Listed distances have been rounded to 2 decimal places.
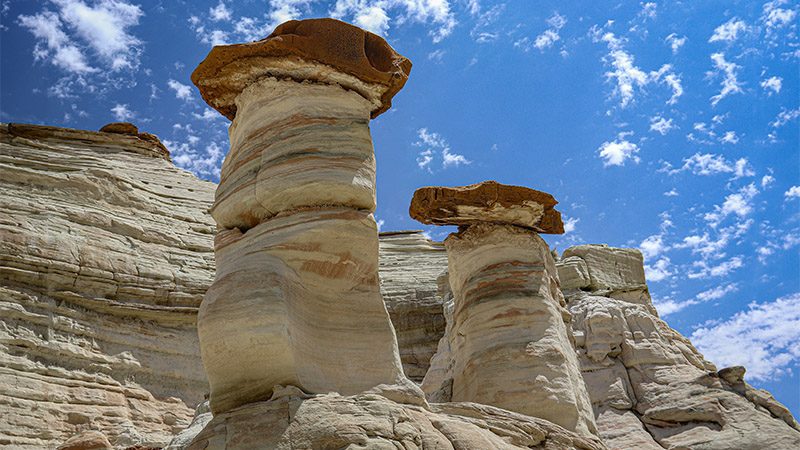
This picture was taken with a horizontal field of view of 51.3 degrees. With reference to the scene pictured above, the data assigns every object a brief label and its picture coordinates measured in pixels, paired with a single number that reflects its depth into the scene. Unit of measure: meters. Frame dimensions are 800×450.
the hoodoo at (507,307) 7.54
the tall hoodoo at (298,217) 5.24
